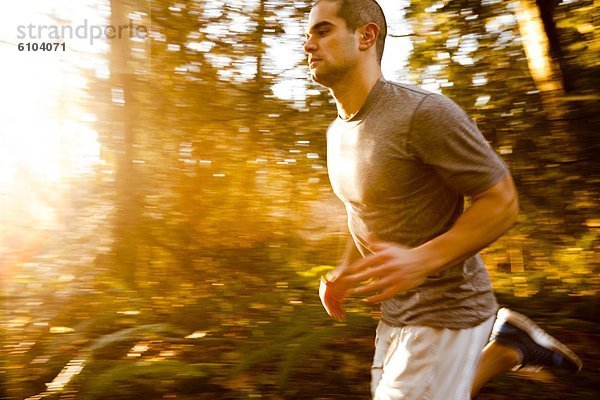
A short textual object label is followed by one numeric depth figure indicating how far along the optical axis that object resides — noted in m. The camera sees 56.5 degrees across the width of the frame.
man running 1.63
